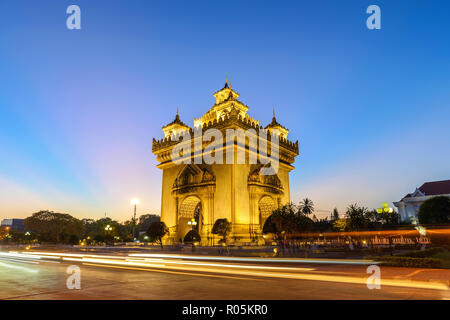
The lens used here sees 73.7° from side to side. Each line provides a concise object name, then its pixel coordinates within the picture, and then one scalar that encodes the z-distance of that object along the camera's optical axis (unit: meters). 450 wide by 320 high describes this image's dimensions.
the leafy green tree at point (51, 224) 73.44
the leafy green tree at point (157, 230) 35.50
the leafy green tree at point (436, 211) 51.00
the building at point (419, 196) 73.44
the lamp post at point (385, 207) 20.66
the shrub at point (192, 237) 34.31
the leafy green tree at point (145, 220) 112.10
